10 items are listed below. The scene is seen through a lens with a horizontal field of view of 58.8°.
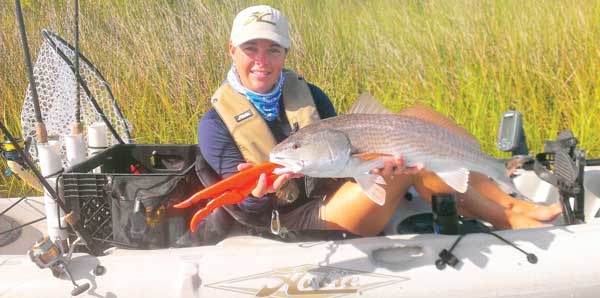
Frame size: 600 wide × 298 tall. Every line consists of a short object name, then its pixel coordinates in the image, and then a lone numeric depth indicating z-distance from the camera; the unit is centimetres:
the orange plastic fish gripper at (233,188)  227
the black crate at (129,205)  275
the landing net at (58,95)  346
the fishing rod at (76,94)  323
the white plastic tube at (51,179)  287
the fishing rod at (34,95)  275
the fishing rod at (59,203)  252
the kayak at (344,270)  241
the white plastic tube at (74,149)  309
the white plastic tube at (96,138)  336
